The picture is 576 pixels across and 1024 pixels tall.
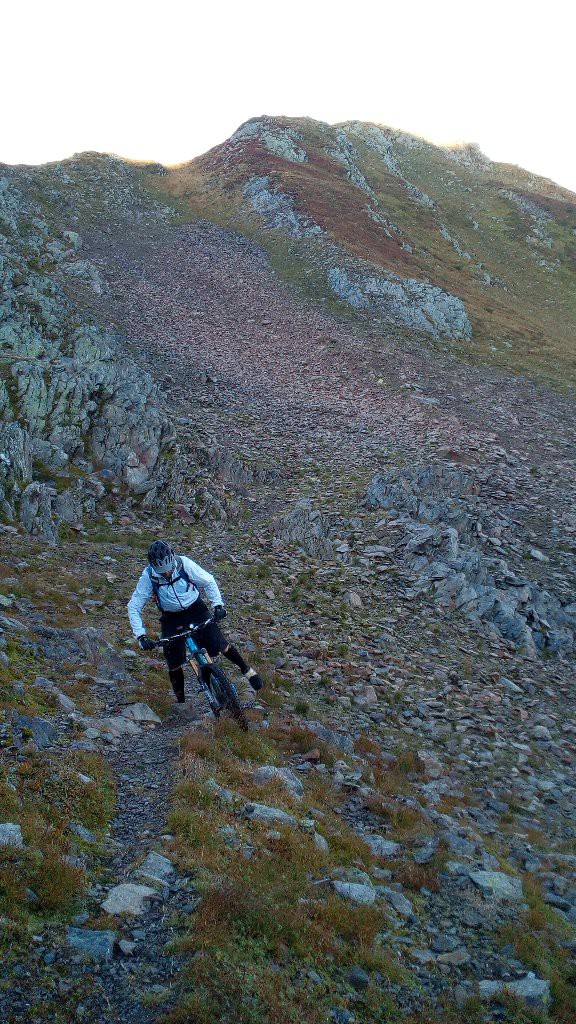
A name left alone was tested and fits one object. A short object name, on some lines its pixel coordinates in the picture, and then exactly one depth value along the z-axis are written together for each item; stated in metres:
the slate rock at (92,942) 4.50
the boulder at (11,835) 5.05
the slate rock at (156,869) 5.43
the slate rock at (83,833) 5.76
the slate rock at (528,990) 5.25
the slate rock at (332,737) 9.41
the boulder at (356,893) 5.95
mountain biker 8.27
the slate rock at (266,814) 6.63
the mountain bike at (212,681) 8.47
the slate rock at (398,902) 6.14
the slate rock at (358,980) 4.93
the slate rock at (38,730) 6.88
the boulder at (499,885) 6.62
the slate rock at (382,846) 7.08
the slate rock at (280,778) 7.49
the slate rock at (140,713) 8.64
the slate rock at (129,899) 4.99
